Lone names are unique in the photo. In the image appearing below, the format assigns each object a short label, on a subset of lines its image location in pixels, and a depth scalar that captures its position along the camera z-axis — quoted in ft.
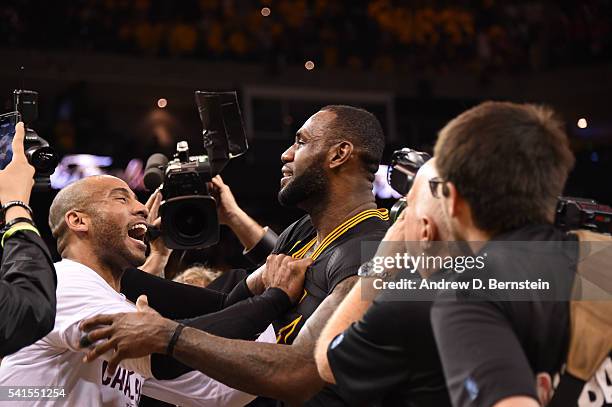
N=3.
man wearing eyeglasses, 4.96
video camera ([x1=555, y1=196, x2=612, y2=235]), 5.87
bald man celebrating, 8.95
